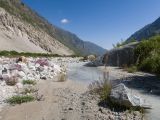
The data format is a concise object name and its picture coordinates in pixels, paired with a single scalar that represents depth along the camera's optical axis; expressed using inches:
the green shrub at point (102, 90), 129.1
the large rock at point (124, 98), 113.7
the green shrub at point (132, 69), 260.7
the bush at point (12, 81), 191.7
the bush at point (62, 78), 207.5
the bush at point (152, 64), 251.8
